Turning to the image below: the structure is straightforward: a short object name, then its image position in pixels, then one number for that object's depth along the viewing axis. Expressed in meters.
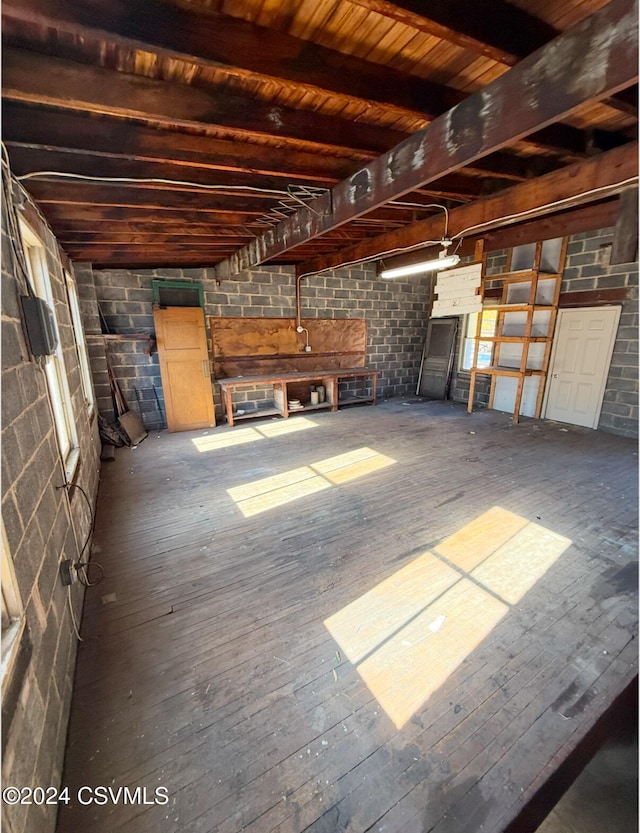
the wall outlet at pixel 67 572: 1.76
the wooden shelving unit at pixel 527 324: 5.47
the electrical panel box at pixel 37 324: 1.59
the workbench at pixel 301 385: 5.91
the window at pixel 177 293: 5.31
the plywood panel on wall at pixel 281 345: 6.04
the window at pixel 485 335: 6.86
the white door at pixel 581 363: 5.21
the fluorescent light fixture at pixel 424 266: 3.66
